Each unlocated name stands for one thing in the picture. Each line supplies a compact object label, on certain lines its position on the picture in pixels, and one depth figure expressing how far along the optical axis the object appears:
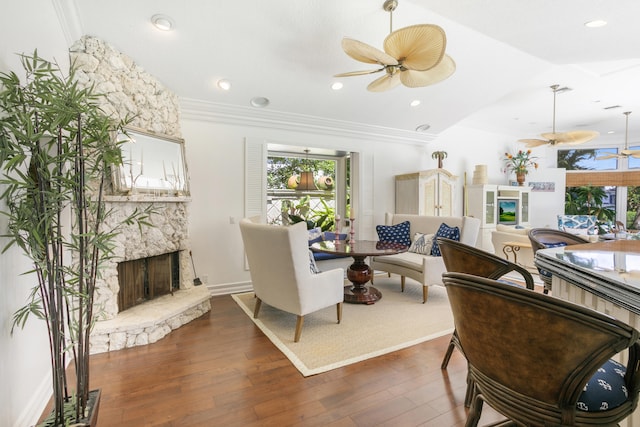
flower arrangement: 6.76
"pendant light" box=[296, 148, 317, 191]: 5.49
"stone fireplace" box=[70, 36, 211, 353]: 2.67
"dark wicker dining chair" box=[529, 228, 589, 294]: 2.37
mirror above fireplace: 2.90
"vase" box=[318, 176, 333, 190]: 5.64
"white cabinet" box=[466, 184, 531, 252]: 6.16
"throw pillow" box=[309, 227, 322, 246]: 4.68
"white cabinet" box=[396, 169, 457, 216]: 5.19
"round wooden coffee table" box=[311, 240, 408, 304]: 3.55
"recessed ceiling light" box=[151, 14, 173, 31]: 2.66
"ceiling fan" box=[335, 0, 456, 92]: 2.13
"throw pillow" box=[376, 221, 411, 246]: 4.55
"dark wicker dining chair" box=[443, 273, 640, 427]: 0.82
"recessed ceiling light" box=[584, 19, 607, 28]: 2.79
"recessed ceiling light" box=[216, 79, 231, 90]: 3.56
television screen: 6.36
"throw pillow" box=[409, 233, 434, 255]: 4.21
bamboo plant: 1.21
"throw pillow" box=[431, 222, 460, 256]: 3.92
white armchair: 2.62
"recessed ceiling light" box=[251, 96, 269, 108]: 3.96
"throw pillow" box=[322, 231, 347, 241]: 4.49
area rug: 2.48
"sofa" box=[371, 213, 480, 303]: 3.72
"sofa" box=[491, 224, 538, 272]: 4.70
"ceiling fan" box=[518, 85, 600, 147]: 4.47
